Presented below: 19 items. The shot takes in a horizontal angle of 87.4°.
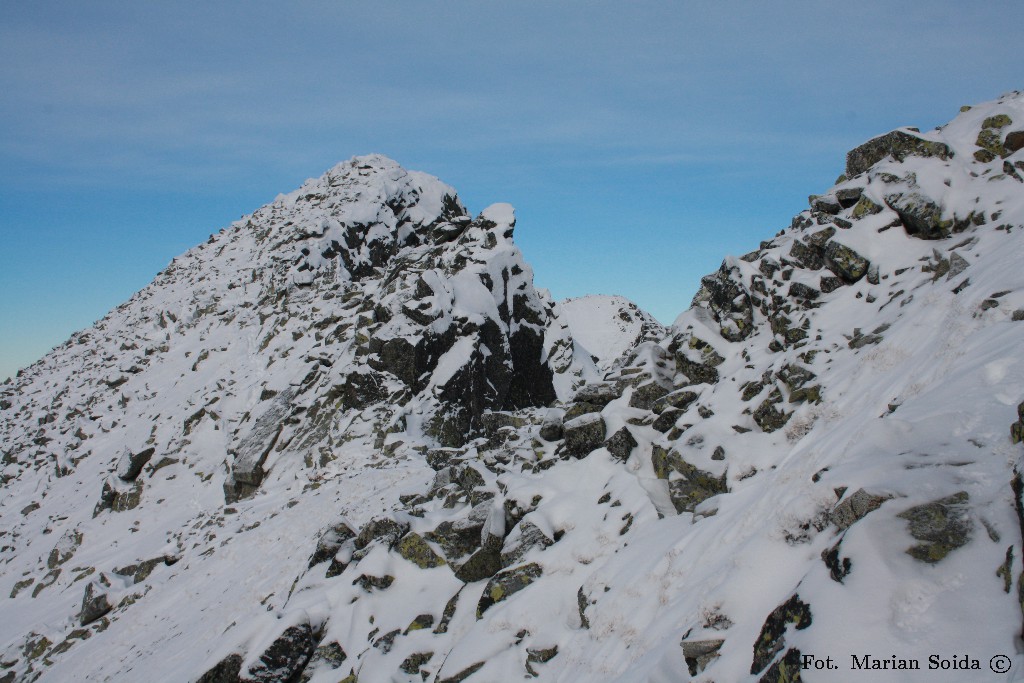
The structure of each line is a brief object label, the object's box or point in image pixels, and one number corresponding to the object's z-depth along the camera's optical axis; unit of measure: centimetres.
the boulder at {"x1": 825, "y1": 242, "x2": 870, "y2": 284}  1377
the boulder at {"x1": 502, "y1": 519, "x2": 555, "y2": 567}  1134
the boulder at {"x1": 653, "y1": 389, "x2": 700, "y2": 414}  1395
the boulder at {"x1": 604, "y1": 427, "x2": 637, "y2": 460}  1309
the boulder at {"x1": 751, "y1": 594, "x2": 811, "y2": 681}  503
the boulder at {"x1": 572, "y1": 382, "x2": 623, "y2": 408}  1609
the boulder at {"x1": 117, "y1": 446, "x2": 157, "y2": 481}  3073
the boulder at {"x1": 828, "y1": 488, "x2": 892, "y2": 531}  555
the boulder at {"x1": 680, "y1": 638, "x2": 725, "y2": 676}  583
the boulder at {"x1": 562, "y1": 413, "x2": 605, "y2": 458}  1423
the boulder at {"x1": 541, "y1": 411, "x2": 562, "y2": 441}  1688
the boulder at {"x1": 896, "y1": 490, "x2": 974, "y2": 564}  466
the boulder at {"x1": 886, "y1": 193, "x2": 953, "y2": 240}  1337
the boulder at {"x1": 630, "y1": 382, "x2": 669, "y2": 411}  1497
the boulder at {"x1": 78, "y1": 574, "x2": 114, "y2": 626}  2003
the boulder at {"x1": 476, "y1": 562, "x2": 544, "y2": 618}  1056
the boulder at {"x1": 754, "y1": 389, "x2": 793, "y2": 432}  1107
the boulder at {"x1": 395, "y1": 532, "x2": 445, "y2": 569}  1288
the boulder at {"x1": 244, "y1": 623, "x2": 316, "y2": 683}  1109
